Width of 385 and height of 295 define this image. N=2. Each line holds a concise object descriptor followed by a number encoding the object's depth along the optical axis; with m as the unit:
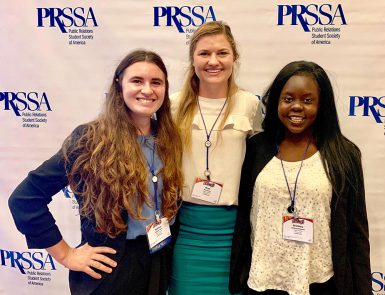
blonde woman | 1.50
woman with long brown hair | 1.26
